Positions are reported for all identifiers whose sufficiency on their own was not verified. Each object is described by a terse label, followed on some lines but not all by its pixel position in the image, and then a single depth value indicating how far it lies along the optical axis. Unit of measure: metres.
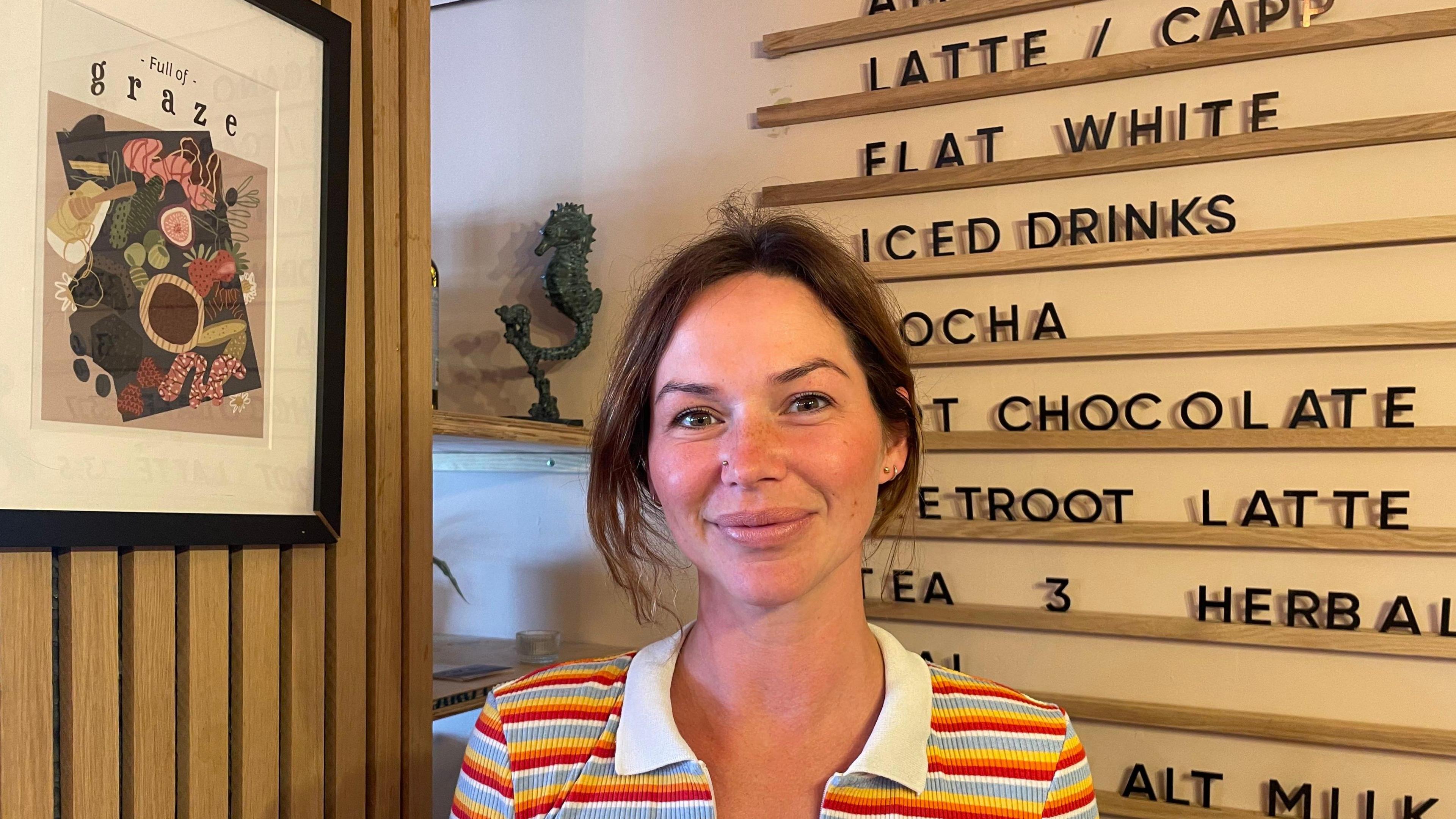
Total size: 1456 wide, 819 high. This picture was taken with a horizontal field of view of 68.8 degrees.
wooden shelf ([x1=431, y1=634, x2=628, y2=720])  1.57
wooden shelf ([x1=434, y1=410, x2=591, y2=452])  1.49
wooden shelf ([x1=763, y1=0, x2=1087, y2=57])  1.80
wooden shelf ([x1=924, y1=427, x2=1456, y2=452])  1.53
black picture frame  1.15
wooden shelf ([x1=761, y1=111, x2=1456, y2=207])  1.55
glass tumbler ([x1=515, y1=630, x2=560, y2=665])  1.94
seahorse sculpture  1.98
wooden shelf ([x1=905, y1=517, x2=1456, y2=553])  1.52
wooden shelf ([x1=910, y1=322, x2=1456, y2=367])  1.53
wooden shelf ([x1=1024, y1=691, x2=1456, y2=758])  1.51
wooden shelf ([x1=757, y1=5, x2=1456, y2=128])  1.56
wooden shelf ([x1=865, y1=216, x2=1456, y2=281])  1.54
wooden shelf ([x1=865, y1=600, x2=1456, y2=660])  1.53
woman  1.17
